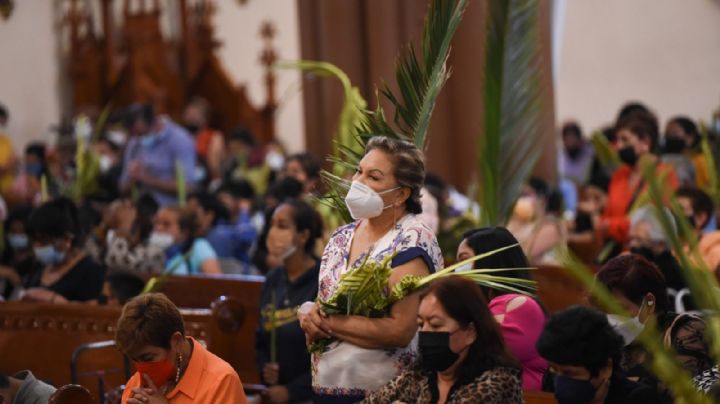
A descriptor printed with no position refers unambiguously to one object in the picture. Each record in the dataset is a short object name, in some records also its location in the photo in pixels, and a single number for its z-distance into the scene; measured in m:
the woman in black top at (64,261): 11.73
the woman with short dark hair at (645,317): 7.44
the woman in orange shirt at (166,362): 7.46
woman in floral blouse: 7.55
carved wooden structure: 28.37
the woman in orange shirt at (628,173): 12.43
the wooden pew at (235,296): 11.87
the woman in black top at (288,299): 9.95
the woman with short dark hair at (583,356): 6.56
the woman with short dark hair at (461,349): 6.73
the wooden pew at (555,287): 11.90
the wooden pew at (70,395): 7.37
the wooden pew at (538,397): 7.47
